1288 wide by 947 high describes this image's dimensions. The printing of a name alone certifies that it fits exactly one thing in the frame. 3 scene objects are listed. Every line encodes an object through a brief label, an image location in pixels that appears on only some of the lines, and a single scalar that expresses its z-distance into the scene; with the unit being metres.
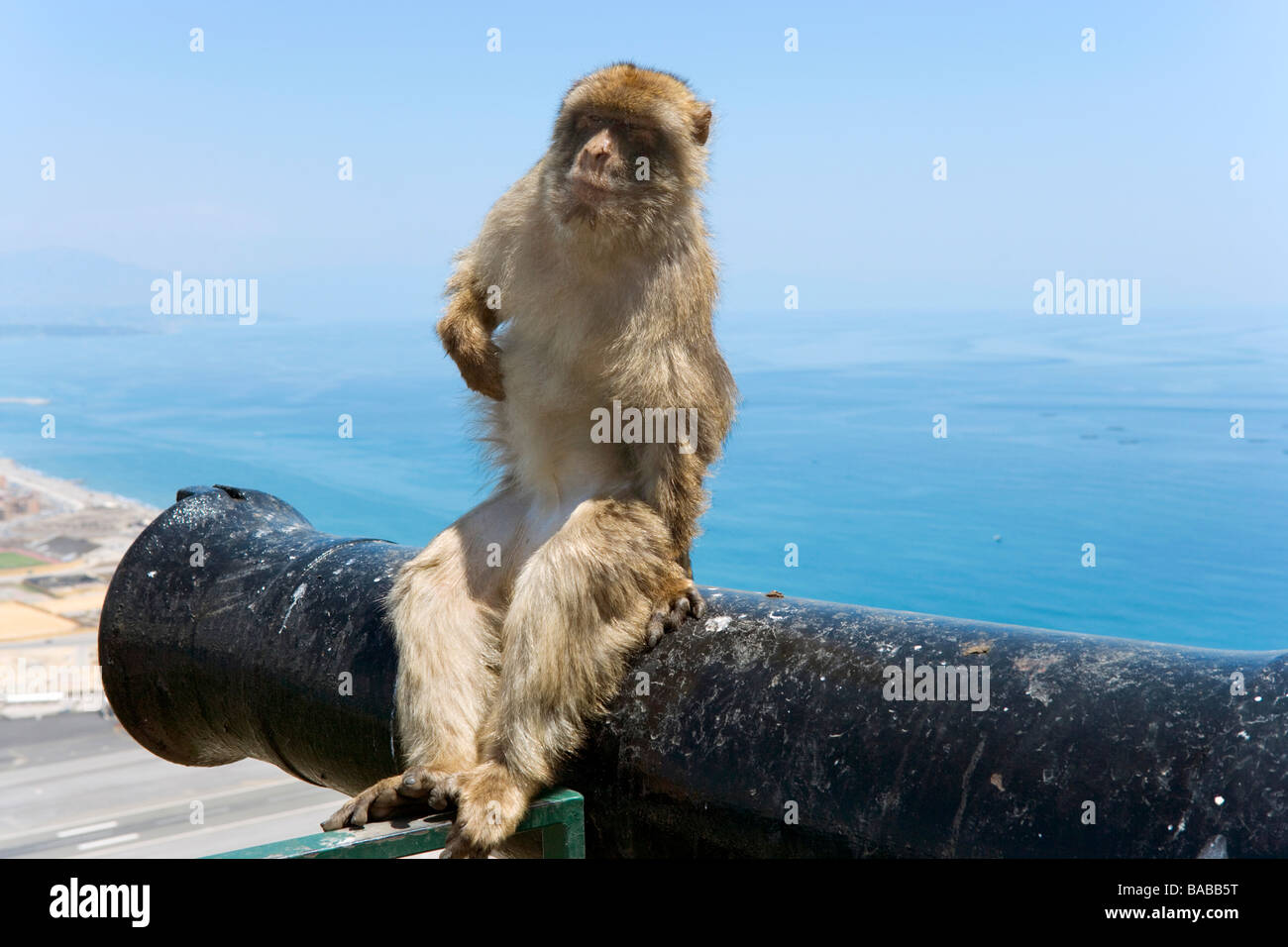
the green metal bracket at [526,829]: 1.97
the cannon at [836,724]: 1.58
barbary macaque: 2.66
